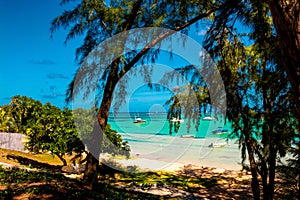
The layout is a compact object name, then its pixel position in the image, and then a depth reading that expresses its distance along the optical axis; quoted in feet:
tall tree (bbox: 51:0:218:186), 19.12
